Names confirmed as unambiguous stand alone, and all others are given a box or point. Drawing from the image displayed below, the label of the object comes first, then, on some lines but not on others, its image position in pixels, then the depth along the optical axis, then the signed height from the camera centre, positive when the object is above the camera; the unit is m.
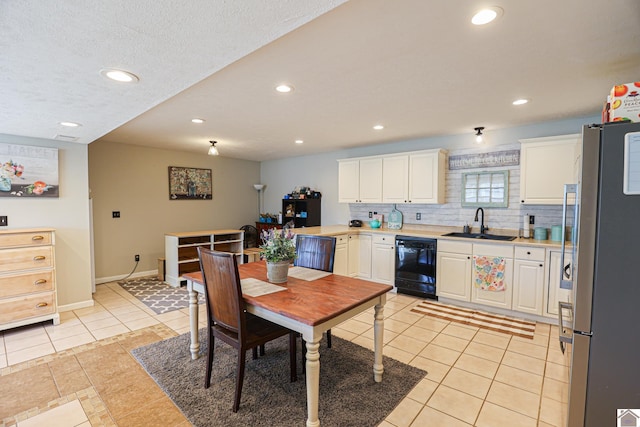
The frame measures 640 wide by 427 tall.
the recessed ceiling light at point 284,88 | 2.57 +0.97
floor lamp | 7.01 +0.35
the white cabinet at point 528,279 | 3.43 -0.86
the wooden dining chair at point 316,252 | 2.83 -0.49
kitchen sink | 4.00 -0.43
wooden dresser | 3.05 -0.81
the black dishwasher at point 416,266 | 4.15 -0.88
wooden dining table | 1.75 -0.65
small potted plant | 2.33 -0.40
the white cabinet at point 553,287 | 3.30 -0.91
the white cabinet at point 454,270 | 3.90 -0.87
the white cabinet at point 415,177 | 4.39 +0.39
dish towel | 3.66 -0.84
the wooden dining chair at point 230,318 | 1.97 -0.82
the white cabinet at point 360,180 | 4.97 +0.38
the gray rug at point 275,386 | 1.94 -1.37
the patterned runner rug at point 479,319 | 3.30 -1.36
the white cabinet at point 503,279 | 3.61 -0.93
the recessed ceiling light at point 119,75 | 1.75 +0.74
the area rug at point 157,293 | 3.97 -1.37
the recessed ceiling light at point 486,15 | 1.55 +0.99
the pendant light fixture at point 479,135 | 3.98 +0.91
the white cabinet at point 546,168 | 3.41 +0.43
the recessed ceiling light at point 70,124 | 2.85 +0.72
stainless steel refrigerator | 1.24 -0.31
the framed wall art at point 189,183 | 5.77 +0.35
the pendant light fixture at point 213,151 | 4.41 +0.72
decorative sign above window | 4.03 +0.62
